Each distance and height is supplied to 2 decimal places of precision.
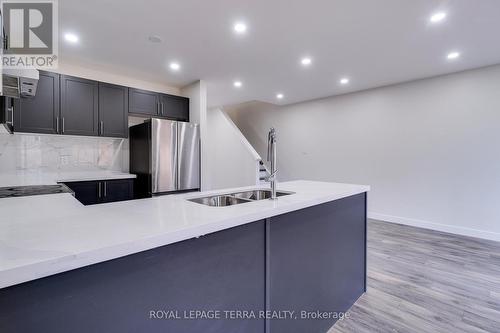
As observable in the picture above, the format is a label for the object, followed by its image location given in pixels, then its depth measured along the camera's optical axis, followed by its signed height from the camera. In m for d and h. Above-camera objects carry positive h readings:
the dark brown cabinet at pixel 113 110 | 3.36 +0.77
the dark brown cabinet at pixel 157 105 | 3.63 +0.95
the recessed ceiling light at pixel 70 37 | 2.48 +1.38
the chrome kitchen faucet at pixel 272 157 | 1.57 +0.04
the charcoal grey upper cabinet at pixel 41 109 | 2.77 +0.66
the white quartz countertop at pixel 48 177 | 2.31 -0.19
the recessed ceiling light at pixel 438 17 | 2.14 +1.38
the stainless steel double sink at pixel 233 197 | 1.67 -0.27
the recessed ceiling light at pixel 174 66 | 3.25 +1.40
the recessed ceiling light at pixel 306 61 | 3.14 +1.41
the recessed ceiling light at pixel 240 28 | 2.30 +1.38
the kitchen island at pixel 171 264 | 0.63 -0.39
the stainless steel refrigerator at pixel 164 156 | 3.31 +0.09
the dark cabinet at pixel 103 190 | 2.89 -0.38
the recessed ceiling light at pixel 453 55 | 2.95 +1.41
